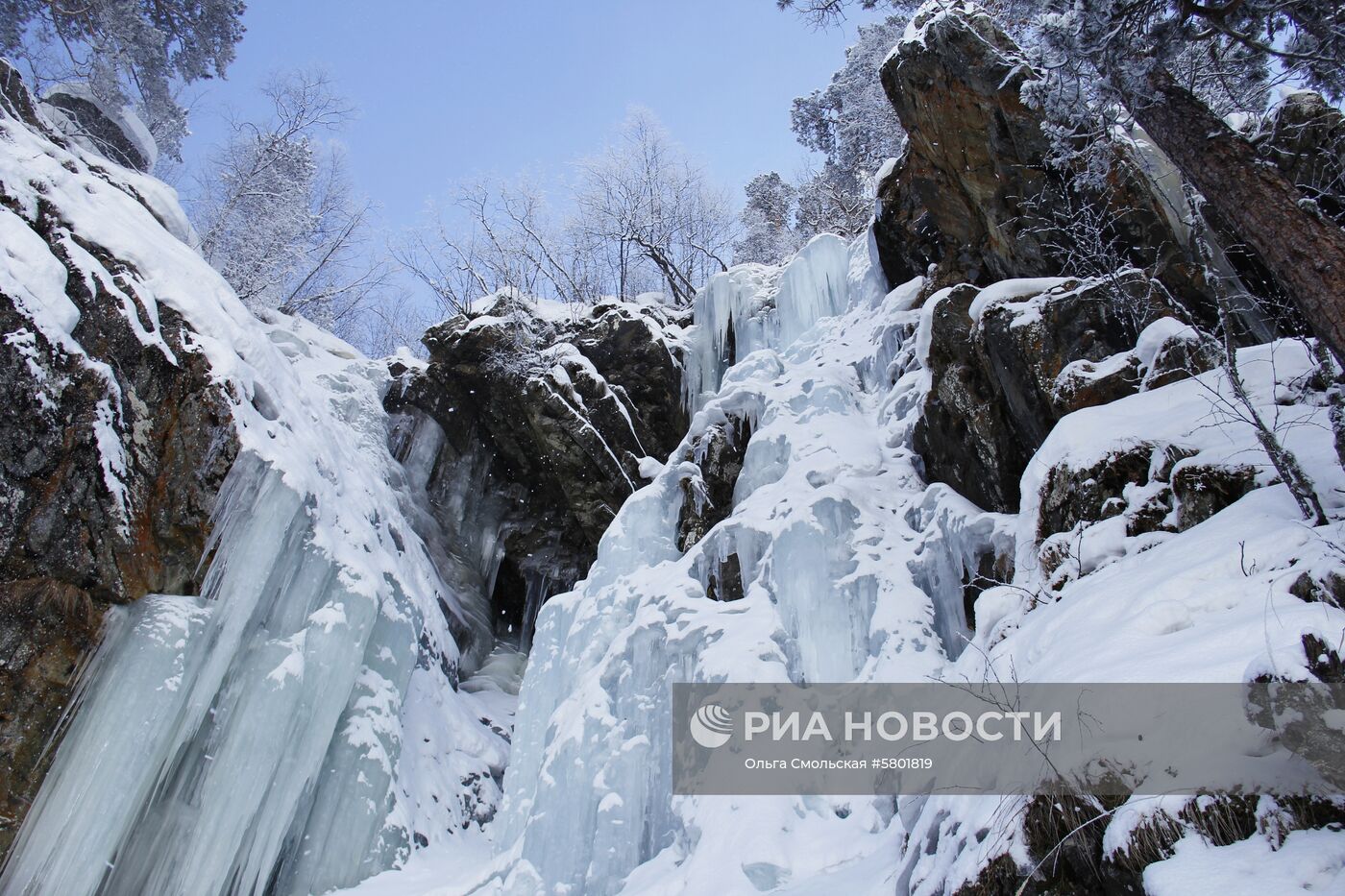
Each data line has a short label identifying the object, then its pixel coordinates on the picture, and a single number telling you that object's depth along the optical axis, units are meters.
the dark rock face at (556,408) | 12.38
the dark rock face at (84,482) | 6.88
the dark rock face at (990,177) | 7.77
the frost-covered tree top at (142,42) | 12.62
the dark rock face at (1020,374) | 6.22
